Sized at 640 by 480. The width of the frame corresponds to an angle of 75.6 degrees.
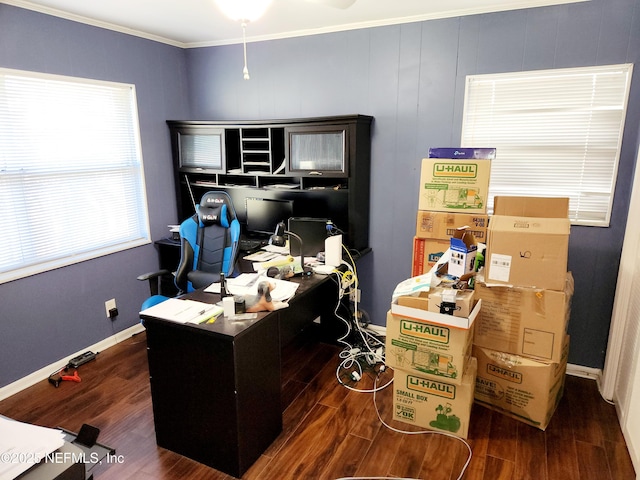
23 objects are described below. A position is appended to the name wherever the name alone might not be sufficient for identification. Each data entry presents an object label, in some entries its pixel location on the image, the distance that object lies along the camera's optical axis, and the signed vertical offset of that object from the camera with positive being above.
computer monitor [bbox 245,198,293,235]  3.62 -0.51
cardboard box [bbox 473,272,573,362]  2.28 -0.92
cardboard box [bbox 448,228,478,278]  2.44 -0.60
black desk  2.02 -1.18
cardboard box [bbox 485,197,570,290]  2.17 -0.51
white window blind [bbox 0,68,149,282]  2.86 -0.13
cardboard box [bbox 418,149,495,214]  2.66 -0.18
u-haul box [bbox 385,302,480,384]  2.24 -1.02
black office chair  3.22 -0.69
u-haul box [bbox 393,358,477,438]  2.34 -1.41
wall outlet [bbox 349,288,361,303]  3.20 -1.14
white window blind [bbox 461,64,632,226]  2.73 +0.18
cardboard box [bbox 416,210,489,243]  2.70 -0.45
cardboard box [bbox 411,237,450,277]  2.85 -0.66
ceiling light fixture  1.72 +0.61
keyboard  3.53 -0.76
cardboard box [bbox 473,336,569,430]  2.39 -1.36
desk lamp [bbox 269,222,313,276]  2.81 -0.57
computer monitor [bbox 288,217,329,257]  3.19 -0.59
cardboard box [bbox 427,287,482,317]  2.20 -0.77
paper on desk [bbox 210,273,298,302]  2.41 -0.78
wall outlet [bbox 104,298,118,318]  3.50 -1.26
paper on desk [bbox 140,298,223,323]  2.09 -0.81
